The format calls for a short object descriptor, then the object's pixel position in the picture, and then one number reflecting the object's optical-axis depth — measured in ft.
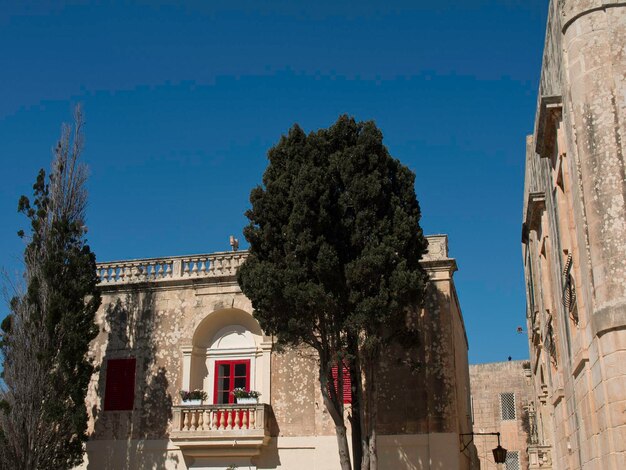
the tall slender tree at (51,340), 61.87
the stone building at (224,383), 62.75
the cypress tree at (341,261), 55.31
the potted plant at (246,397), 65.46
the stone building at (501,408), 111.86
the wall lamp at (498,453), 65.51
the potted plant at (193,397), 66.44
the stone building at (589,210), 28.35
